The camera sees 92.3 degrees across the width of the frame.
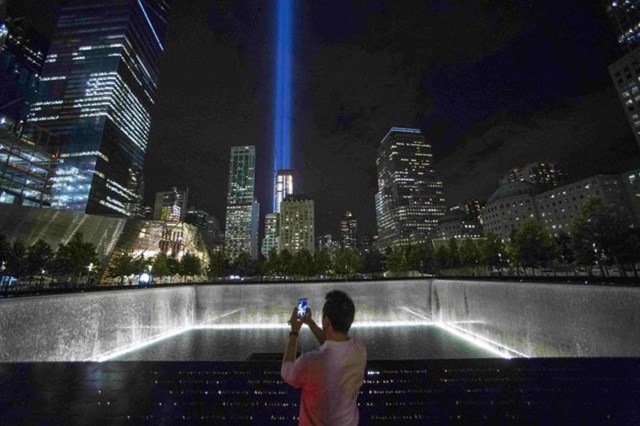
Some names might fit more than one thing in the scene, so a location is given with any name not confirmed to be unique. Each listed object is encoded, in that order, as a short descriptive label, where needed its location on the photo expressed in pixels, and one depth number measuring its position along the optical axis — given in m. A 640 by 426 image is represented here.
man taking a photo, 2.55
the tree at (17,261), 40.44
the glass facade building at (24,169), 66.19
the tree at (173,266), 70.81
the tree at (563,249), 47.81
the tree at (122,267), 59.38
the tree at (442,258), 67.75
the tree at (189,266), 70.94
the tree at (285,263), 75.78
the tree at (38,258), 42.65
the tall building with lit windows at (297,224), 180.25
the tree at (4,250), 38.50
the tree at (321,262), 76.06
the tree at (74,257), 46.31
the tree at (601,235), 33.72
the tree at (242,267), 89.62
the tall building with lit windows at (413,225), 192.25
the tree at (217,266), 75.94
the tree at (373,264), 90.12
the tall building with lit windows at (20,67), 102.12
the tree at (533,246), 47.34
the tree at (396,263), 75.12
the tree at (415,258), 70.69
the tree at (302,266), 74.06
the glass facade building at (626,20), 93.00
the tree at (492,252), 59.16
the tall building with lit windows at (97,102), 107.06
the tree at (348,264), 81.44
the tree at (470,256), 63.44
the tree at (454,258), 66.94
